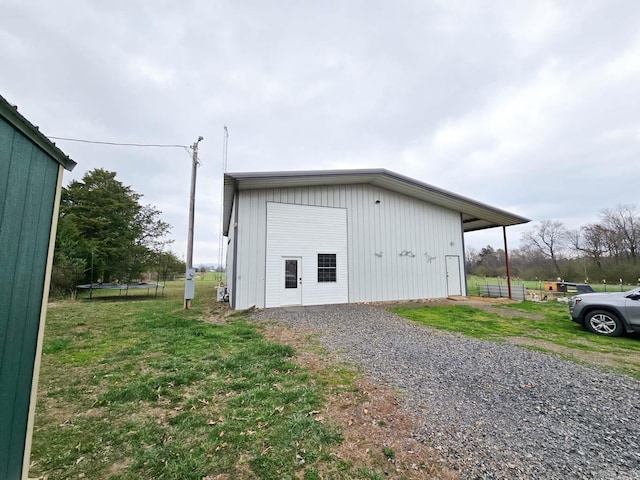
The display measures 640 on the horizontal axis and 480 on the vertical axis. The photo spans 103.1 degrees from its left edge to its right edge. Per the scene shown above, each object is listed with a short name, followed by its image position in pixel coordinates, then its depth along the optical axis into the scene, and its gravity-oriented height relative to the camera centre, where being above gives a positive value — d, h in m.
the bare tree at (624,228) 26.94 +4.94
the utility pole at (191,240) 10.36 +1.40
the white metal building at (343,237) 10.10 +1.69
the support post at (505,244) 14.05 +1.60
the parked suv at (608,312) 6.09 -0.98
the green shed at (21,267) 1.45 +0.05
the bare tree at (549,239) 35.91 +5.08
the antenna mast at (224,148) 12.53 +6.22
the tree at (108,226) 17.64 +3.64
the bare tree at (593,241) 29.17 +3.86
